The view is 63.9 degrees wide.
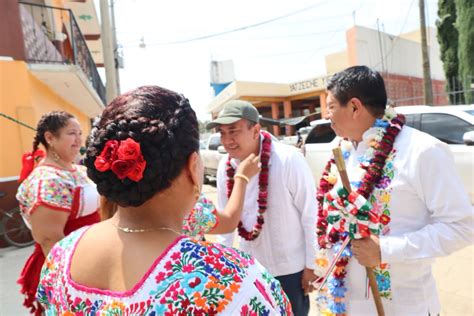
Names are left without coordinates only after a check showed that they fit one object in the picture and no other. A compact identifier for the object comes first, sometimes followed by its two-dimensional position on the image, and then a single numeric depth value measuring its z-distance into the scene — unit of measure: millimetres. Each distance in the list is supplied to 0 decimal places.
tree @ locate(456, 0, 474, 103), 17312
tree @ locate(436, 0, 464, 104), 19453
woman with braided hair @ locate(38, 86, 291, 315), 879
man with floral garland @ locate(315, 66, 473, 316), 1640
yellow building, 6824
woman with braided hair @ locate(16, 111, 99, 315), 2340
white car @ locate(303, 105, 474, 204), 5820
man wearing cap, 2471
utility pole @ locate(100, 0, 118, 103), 9570
